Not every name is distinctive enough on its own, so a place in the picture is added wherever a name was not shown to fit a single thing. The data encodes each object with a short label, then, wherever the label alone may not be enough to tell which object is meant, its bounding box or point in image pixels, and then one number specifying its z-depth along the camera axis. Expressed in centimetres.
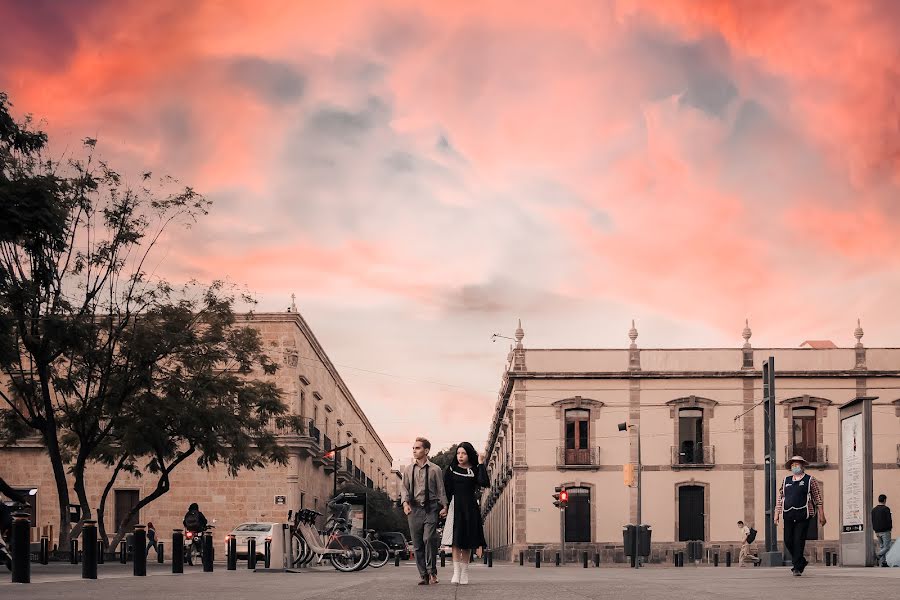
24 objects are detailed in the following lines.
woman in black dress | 1380
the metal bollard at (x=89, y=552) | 1366
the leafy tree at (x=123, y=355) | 2547
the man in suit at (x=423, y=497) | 1380
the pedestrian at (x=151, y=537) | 3572
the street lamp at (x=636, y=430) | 3773
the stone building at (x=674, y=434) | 4928
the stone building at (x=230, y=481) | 4469
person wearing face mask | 1639
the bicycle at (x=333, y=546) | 1986
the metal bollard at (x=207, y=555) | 2048
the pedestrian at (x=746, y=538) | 3431
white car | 3600
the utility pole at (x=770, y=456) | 2814
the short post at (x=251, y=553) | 2234
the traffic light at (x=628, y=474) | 4138
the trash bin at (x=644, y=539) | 3862
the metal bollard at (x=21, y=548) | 1205
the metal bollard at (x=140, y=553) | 1612
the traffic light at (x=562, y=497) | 4016
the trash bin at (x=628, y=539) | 3901
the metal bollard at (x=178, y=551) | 1848
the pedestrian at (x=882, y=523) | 2356
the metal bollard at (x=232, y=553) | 2119
